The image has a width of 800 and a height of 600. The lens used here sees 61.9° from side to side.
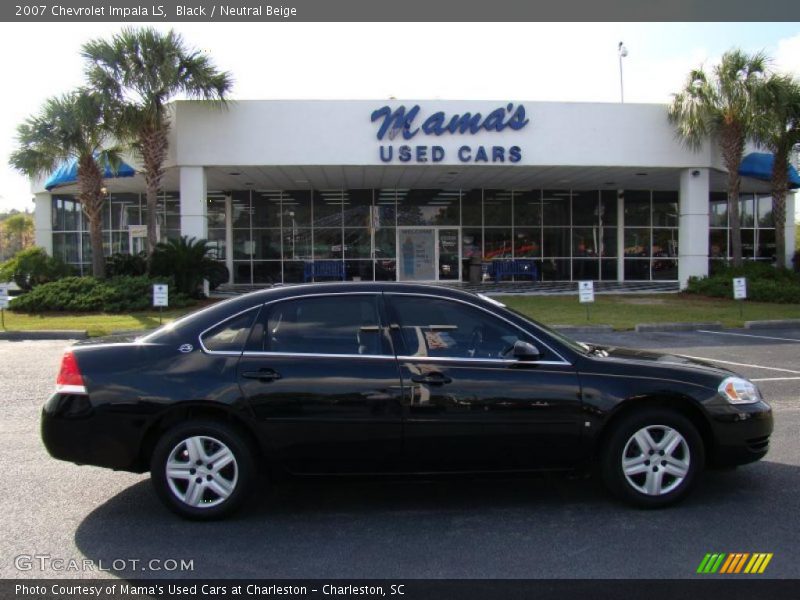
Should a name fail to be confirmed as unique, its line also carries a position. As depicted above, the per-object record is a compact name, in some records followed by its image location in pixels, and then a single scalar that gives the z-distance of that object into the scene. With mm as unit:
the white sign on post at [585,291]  15922
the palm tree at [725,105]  20453
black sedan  4246
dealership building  20359
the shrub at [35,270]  22062
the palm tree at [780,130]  20234
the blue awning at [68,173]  22641
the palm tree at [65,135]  19078
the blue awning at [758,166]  23828
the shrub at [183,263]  19984
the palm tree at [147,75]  18781
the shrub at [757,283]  19984
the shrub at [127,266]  21734
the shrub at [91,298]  18500
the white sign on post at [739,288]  16359
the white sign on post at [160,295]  15352
